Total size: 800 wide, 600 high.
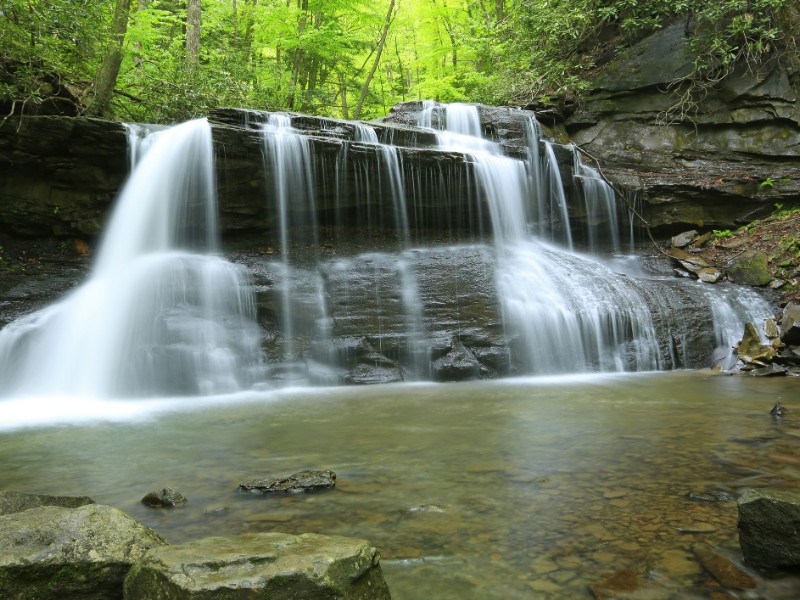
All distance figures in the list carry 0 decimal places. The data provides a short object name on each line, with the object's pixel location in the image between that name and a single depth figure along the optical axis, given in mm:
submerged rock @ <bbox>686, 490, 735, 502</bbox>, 2947
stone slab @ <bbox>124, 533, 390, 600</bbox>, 1698
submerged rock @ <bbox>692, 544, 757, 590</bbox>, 2105
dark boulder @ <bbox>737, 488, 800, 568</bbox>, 2121
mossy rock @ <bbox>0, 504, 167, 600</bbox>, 1900
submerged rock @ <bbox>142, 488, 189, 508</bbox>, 3080
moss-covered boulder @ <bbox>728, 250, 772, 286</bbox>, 10141
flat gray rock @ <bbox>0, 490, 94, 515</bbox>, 2605
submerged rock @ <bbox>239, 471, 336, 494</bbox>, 3266
